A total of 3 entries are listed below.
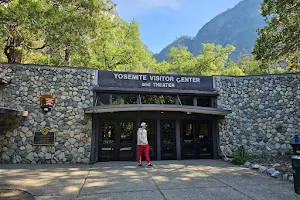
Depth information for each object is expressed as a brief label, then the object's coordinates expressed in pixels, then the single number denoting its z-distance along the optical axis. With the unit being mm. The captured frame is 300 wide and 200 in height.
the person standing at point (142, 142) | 7984
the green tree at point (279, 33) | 8977
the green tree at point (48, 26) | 9172
